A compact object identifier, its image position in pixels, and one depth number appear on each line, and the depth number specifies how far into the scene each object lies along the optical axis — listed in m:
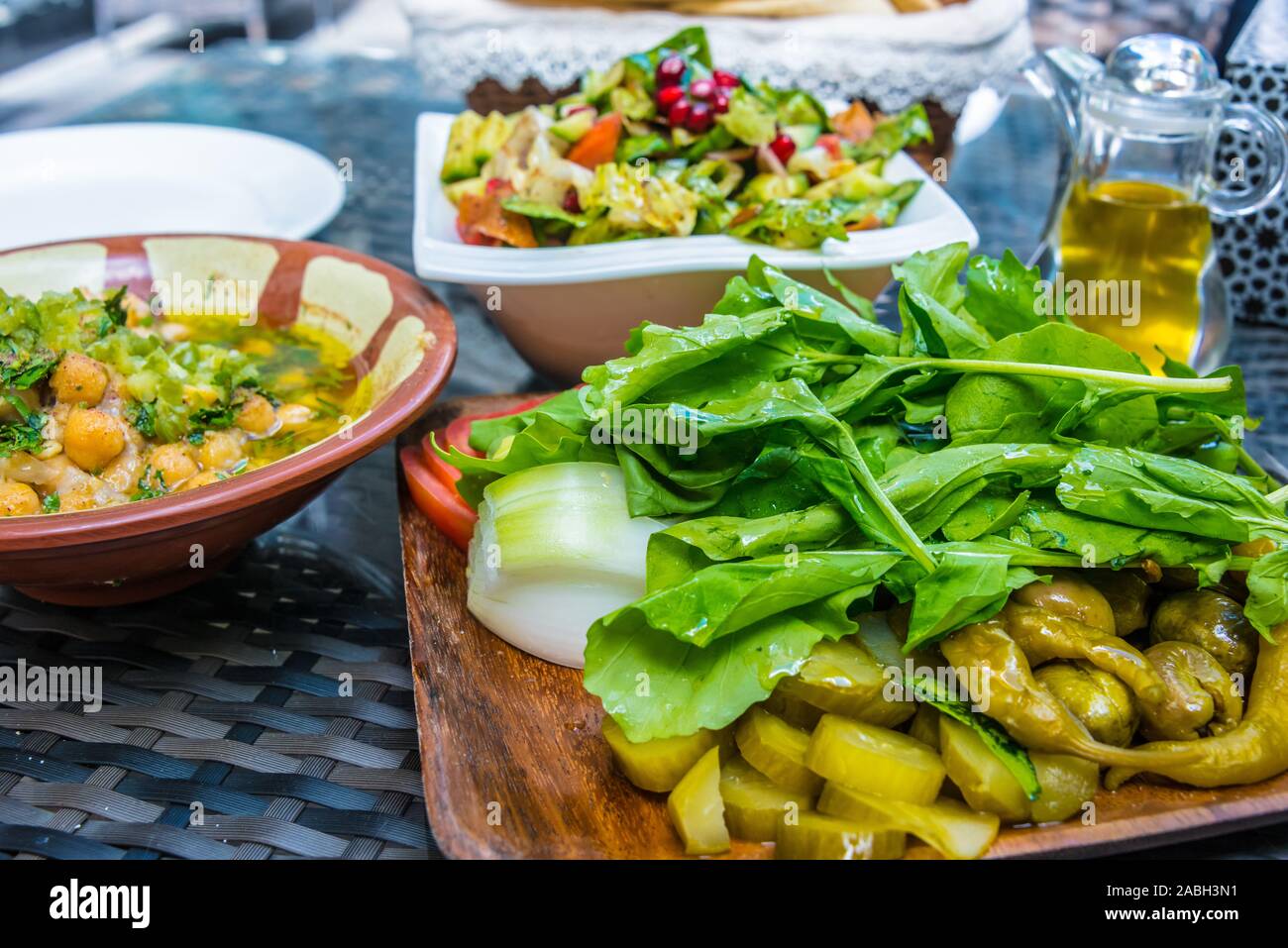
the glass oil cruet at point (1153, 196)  0.53
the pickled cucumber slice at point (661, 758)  0.36
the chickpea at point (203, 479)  0.42
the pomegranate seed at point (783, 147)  0.58
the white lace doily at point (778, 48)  0.69
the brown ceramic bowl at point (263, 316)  0.38
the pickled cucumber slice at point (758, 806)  0.35
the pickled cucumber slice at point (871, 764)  0.35
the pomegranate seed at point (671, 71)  0.59
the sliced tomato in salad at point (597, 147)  0.57
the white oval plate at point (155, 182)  0.63
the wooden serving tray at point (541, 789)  0.35
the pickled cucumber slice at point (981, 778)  0.35
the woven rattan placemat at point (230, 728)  0.37
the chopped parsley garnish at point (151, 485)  0.42
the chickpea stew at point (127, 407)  0.42
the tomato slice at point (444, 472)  0.44
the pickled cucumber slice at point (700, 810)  0.35
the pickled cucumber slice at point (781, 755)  0.36
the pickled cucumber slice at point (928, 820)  0.34
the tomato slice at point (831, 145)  0.60
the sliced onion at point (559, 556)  0.40
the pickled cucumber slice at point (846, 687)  0.36
